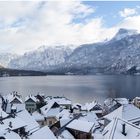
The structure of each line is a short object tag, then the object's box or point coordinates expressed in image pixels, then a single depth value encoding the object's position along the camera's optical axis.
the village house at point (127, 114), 22.85
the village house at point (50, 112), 30.44
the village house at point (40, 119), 28.91
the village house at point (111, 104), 36.84
